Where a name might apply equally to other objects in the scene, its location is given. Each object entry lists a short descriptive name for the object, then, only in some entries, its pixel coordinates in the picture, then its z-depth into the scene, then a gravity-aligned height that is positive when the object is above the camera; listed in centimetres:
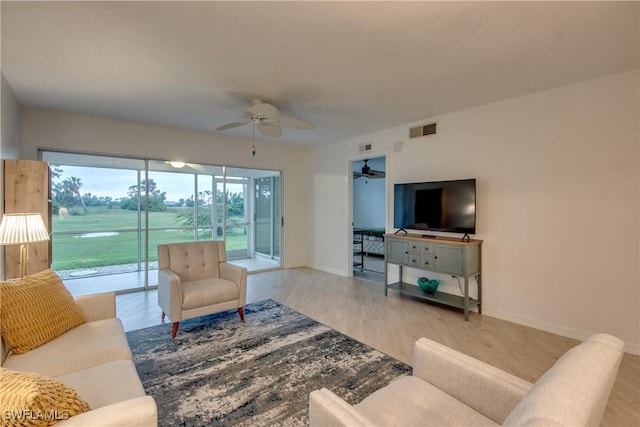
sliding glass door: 423 +3
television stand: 341 -63
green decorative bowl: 385 -100
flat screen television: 354 +5
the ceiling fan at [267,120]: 311 +102
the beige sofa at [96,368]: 103 -81
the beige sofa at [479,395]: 75 -71
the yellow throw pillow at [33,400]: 84 -58
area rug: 189 -128
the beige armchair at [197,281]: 291 -80
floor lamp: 211 -13
